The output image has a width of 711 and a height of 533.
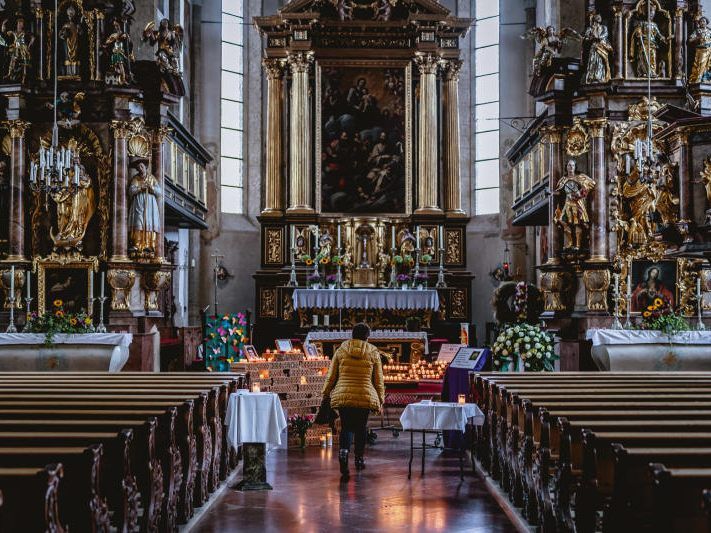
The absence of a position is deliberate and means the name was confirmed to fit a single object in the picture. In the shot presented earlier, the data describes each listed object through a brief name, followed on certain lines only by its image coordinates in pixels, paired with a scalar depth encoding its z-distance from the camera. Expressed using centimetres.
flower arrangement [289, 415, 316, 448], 1262
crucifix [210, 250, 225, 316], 2478
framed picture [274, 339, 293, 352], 1495
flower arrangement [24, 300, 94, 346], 1557
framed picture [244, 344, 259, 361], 1374
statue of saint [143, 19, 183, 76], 1853
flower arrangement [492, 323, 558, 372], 1387
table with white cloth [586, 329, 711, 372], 1513
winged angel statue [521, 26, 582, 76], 1852
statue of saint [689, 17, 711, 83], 1773
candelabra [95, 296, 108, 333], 1612
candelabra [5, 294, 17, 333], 1613
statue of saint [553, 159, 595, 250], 1773
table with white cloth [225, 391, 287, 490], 966
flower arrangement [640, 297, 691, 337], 1534
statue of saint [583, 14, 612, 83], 1783
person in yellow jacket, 1031
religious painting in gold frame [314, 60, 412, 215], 2530
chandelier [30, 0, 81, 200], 1220
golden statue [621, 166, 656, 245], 1739
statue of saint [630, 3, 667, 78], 1781
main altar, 2442
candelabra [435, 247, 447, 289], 2388
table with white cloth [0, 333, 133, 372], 1548
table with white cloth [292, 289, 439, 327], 2250
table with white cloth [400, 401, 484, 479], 1030
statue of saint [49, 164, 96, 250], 1739
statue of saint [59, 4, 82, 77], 1778
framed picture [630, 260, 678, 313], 1705
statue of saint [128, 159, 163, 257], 1769
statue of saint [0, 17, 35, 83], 1759
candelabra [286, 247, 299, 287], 2366
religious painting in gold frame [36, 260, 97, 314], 1727
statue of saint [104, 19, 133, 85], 1770
